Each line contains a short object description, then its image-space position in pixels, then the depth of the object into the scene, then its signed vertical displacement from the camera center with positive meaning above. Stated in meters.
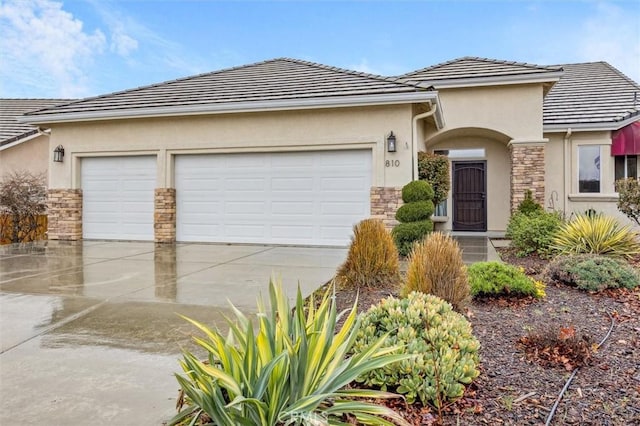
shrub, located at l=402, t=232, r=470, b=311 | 4.54 -0.65
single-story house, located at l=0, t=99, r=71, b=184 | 15.75 +2.34
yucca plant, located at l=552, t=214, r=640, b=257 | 7.79 -0.46
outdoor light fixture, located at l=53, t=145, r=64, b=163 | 12.48 +1.77
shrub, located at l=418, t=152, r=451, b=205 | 10.85 +1.05
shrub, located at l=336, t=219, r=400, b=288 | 6.02 -0.69
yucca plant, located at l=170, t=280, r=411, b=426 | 2.19 -0.89
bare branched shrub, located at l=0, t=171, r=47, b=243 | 12.53 +0.19
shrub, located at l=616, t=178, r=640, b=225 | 8.18 +0.33
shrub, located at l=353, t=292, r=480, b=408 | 2.78 -0.95
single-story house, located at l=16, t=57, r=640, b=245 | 10.57 +1.86
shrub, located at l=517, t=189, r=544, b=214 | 12.18 +0.24
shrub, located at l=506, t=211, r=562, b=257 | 8.99 -0.45
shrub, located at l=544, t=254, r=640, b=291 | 5.73 -0.82
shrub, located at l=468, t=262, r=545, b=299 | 5.24 -0.84
